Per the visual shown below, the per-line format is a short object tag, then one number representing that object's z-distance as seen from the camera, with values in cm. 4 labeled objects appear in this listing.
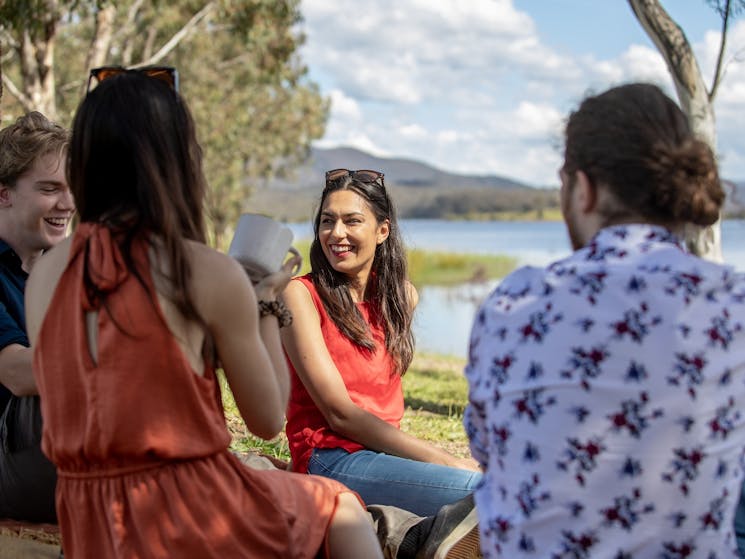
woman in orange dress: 180
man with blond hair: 250
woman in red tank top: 289
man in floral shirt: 160
